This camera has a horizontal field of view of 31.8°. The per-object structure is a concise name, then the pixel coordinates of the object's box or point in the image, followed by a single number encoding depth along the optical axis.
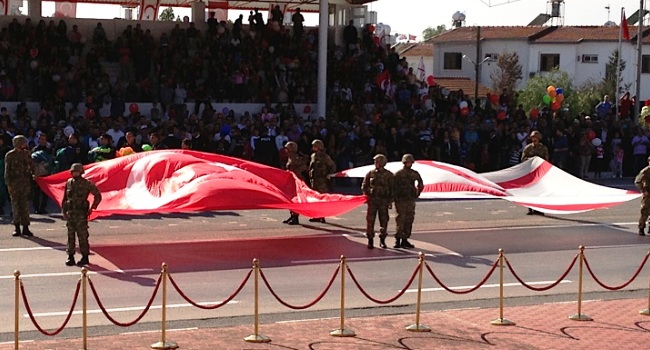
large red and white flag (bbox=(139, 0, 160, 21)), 42.03
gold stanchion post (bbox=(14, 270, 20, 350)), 10.97
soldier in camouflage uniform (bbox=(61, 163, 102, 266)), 16.84
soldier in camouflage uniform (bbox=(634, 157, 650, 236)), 21.39
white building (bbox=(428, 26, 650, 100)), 78.44
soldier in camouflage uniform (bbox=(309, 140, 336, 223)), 21.69
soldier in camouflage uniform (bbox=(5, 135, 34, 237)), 19.69
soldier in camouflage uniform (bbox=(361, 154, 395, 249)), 19.19
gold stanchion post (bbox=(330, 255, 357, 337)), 12.68
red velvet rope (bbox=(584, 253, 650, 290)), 15.12
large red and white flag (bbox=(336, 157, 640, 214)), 20.73
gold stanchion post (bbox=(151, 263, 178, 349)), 11.75
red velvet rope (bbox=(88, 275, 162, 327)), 11.66
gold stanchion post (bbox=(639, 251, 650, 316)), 14.54
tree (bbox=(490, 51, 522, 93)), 78.88
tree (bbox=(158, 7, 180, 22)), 69.31
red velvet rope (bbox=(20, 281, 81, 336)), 11.25
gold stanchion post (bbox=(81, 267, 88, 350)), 11.30
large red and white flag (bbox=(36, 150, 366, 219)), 18.36
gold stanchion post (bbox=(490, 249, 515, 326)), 13.52
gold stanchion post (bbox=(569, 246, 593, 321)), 13.91
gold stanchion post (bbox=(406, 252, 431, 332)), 13.01
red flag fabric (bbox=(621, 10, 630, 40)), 47.29
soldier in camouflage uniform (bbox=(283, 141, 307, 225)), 21.55
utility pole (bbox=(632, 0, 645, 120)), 39.06
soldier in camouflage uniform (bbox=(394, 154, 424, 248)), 19.22
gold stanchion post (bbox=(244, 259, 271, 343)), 12.20
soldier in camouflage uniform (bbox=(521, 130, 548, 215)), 24.27
